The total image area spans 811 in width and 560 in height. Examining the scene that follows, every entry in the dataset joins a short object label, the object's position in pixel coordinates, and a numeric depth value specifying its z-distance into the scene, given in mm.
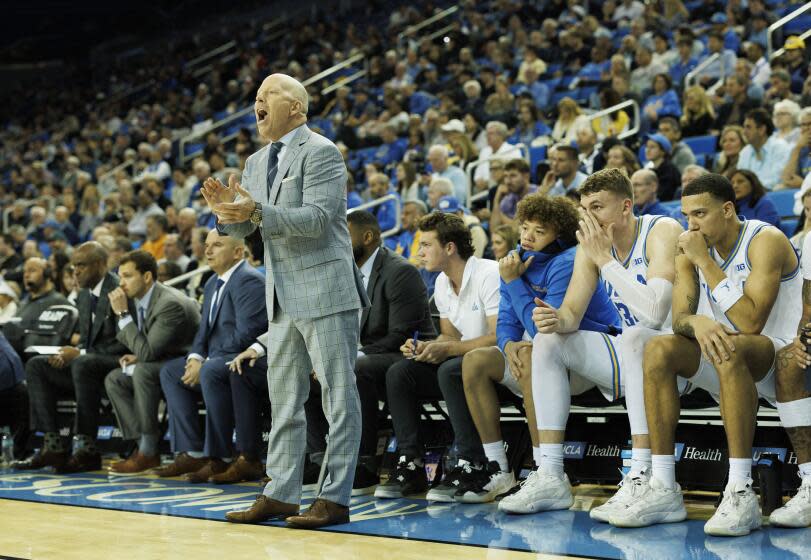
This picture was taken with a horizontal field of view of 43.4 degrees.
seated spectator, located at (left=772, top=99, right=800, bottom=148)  7773
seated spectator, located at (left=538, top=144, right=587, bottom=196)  7453
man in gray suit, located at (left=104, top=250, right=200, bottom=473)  5977
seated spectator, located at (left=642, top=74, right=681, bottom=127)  9680
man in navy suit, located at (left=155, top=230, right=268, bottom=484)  5457
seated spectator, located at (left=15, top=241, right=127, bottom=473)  6188
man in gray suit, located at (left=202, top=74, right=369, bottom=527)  3965
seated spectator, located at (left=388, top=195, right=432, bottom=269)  7750
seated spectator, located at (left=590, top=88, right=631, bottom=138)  9781
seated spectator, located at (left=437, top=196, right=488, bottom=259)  7078
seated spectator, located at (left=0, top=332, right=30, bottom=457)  6684
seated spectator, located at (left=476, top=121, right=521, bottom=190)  9250
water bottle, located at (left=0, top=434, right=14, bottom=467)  6574
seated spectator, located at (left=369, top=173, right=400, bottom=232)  9391
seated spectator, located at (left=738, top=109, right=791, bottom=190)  7637
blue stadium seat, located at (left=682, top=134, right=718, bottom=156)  8859
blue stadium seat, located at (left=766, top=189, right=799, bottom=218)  7238
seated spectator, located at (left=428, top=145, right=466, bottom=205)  9289
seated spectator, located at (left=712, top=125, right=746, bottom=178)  7488
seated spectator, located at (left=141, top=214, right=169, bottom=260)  10508
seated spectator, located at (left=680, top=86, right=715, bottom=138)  9031
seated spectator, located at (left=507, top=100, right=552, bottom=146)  10180
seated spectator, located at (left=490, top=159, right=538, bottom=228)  7691
